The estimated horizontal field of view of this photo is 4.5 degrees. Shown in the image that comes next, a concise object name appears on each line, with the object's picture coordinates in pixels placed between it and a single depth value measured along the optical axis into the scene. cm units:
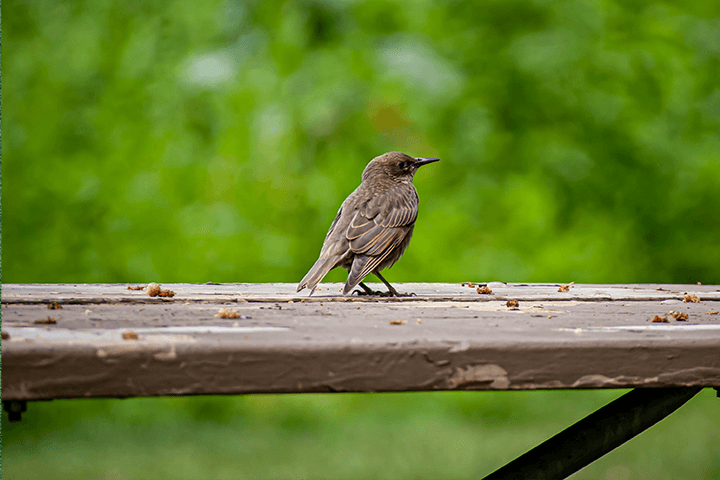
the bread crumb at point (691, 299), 929
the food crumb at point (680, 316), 903
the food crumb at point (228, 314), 900
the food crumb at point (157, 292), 927
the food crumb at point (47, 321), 891
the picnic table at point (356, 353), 880
